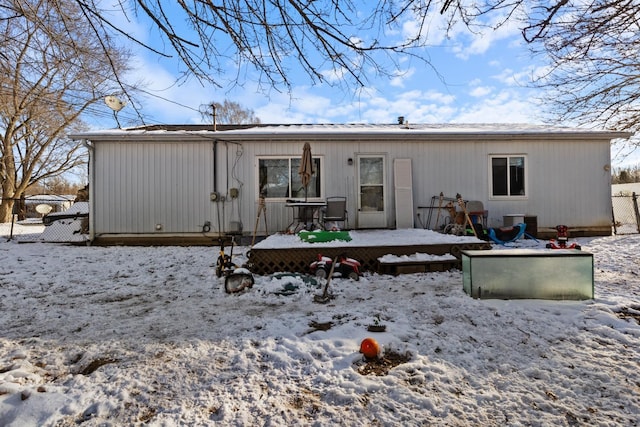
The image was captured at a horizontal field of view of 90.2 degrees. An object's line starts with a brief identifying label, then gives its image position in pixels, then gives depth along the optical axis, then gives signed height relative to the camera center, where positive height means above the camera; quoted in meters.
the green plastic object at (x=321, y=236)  5.07 -0.35
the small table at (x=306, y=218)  6.93 -0.06
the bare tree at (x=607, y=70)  2.75 +2.13
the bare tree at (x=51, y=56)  2.42 +1.52
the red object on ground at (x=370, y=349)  2.22 -0.94
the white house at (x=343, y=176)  7.56 +0.94
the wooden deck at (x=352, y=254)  4.68 -0.60
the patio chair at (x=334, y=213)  7.13 +0.05
